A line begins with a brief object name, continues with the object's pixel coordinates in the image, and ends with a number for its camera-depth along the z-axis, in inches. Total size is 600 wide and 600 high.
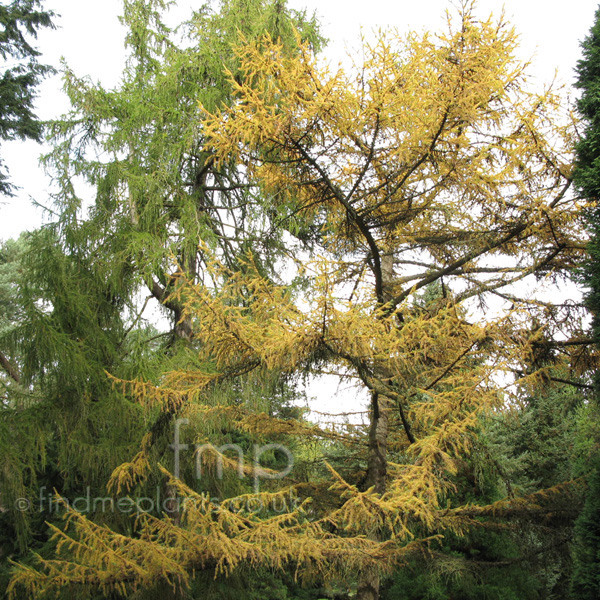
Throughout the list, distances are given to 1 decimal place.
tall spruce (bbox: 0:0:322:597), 257.8
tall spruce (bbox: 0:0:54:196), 415.2
